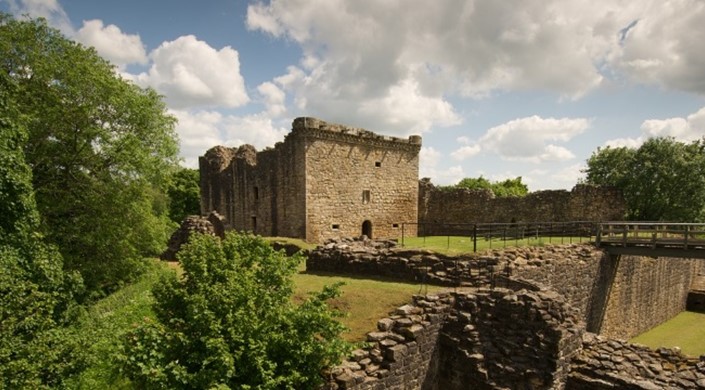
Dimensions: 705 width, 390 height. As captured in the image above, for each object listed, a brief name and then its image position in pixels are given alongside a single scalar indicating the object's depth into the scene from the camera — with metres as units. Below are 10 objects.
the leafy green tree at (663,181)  26.41
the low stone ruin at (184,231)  22.97
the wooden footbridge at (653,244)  15.98
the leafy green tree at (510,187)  66.57
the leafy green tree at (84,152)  15.20
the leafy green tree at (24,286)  8.43
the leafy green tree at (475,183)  70.75
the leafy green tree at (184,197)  52.34
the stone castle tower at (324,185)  25.38
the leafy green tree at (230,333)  7.21
